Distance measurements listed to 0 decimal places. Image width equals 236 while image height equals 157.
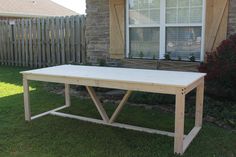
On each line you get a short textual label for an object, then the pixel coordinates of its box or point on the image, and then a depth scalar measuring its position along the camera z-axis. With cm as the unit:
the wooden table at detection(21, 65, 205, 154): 317
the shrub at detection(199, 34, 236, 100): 489
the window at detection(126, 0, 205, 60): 592
